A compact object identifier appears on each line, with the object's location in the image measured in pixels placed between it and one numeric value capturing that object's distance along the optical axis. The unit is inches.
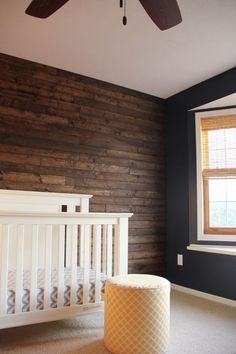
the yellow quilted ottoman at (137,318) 72.4
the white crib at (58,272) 76.7
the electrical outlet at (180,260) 141.3
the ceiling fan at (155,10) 66.0
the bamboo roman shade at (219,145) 135.6
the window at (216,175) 134.1
